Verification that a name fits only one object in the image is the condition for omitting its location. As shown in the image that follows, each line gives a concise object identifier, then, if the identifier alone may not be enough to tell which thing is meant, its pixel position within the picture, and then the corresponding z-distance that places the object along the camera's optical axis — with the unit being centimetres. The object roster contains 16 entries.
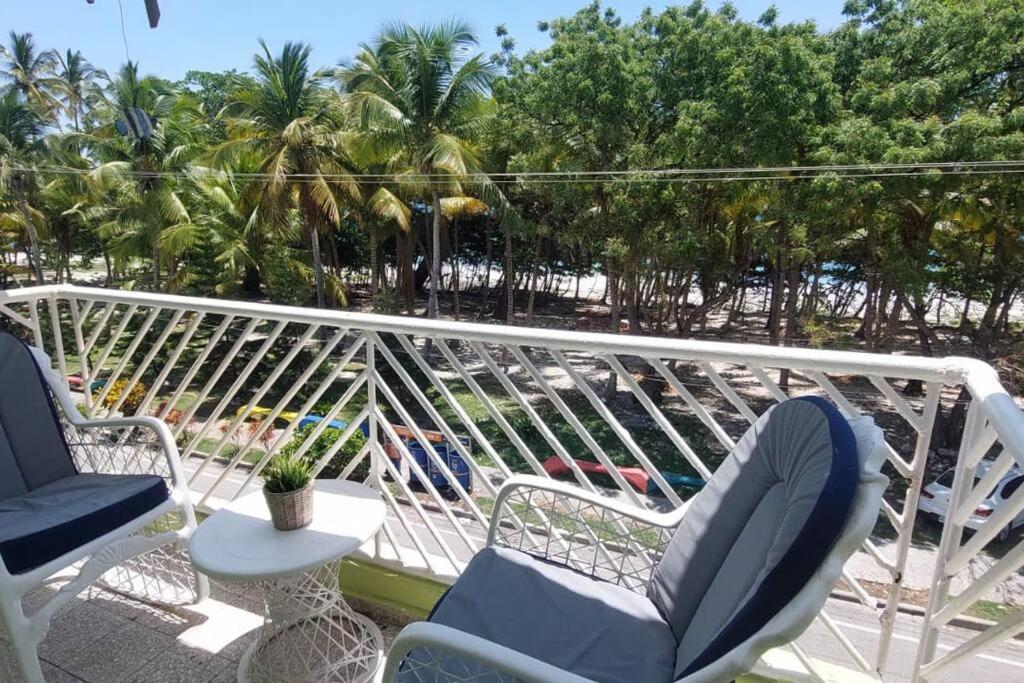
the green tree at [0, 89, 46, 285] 1753
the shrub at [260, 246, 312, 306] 1581
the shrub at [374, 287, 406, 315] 1889
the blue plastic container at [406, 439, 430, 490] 921
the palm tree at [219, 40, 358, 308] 1282
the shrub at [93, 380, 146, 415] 1109
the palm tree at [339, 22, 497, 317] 1252
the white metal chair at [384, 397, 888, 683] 81
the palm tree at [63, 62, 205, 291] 1533
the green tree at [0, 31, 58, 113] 2194
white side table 141
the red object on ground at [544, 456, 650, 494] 945
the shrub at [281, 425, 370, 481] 792
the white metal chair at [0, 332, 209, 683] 142
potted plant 151
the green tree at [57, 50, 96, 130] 2441
